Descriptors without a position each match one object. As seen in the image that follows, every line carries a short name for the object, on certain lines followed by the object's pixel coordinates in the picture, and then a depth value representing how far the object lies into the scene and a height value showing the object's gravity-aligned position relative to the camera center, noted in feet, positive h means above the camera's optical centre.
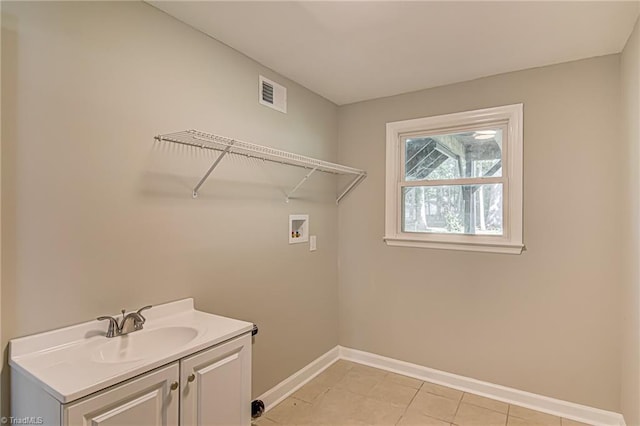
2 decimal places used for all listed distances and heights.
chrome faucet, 4.98 -1.63
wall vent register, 7.98 +2.94
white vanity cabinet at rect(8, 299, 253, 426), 3.65 -1.96
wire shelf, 5.81 +1.31
